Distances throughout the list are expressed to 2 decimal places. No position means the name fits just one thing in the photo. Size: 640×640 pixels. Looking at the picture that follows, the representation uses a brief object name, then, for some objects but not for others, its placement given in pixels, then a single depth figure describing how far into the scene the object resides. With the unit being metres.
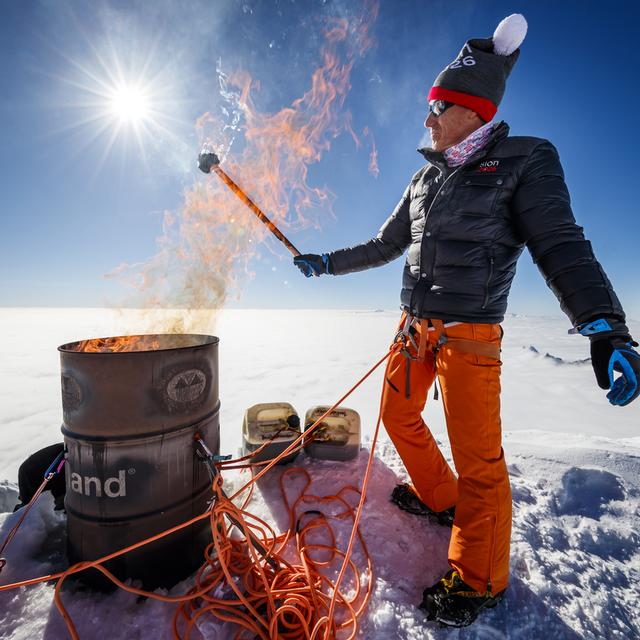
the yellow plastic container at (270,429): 3.01
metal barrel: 1.67
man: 1.49
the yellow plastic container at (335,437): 3.11
